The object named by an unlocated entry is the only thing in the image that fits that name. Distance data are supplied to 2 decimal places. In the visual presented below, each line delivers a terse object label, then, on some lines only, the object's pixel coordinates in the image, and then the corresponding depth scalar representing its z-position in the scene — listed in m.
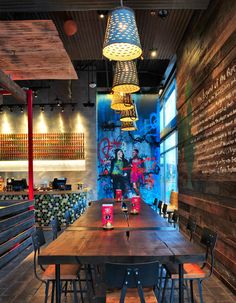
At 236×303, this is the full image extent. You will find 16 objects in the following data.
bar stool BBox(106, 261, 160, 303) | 1.57
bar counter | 6.51
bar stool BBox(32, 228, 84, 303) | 2.19
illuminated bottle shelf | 8.39
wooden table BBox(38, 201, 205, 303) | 1.72
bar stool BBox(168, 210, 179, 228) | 3.28
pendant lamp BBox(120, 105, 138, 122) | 4.39
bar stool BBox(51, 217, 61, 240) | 2.83
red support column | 5.13
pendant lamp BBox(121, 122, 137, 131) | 5.03
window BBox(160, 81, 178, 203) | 7.35
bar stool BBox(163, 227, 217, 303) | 2.16
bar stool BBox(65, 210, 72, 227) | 3.36
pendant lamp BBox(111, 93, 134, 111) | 3.71
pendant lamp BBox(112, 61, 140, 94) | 2.87
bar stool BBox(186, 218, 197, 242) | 2.78
